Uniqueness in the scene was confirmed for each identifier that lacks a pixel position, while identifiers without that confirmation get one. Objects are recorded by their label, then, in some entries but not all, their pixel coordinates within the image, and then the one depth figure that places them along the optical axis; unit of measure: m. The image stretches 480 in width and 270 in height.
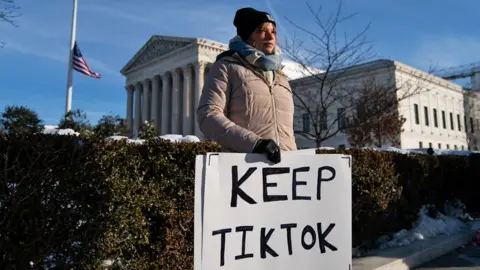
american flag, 21.83
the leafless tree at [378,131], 28.59
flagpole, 21.07
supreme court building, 54.41
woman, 1.99
